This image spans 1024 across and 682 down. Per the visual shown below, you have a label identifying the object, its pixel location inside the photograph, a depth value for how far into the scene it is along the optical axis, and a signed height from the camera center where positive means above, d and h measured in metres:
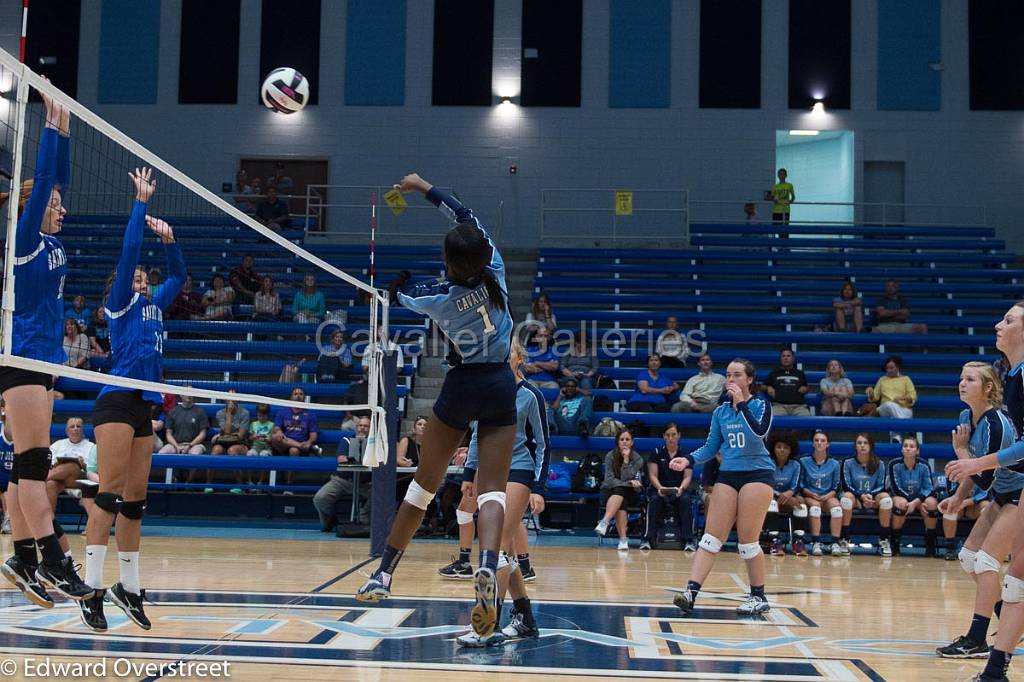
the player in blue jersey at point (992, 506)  5.65 -0.61
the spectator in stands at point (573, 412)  13.25 -0.34
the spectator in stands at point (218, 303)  11.56 +0.90
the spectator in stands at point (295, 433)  13.37 -0.72
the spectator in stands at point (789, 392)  14.05 -0.01
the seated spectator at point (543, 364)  14.26 +0.32
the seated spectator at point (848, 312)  16.58 +1.36
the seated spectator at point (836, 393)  14.02 -0.01
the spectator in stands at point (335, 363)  14.22 +0.26
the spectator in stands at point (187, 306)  10.65 +0.79
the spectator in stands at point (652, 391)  14.15 -0.04
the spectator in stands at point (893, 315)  16.69 +1.33
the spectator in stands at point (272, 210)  18.98 +3.25
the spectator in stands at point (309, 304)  13.39 +1.05
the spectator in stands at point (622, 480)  12.00 -1.12
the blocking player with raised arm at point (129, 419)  5.35 -0.23
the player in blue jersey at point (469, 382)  4.49 +0.01
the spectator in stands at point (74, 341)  9.73 +0.37
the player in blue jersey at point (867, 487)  12.11 -1.16
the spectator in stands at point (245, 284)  12.29 +1.21
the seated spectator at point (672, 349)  15.30 +0.61
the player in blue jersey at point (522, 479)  5.98 -0.61
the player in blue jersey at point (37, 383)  4.78 -0.04
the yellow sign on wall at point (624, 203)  19.56 +3.64
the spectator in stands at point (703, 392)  13.93 -0.03
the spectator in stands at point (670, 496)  11.97 -1.30
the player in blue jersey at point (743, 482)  7.20 -0.67
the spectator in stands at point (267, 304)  12.03 +0.92
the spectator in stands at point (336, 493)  12.17 -1.41
